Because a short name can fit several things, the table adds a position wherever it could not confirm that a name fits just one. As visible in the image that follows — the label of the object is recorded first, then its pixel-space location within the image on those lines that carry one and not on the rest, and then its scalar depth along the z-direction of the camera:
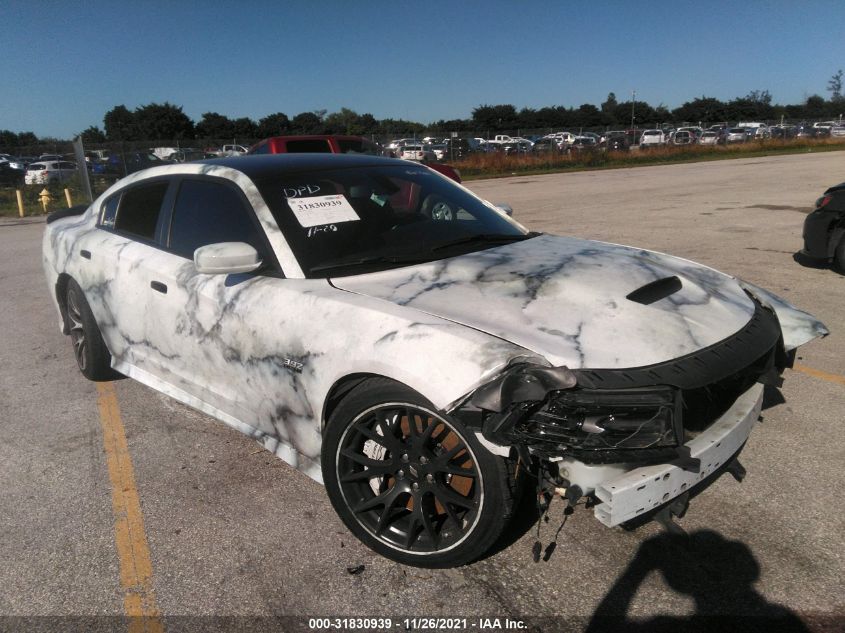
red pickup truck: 12.41
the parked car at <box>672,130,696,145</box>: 41.47
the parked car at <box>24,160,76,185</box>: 26.39
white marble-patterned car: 2.13
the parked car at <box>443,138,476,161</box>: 32.25
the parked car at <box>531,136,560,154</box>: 32.88
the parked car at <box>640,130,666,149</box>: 39.06
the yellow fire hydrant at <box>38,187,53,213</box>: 19.77
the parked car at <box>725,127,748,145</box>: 42.85
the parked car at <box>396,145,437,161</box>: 30.38
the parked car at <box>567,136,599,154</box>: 33.38
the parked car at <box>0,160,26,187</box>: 24.80
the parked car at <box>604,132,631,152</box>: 35.29
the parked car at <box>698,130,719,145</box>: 42.28
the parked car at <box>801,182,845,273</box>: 6.72
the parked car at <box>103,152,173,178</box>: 24.39
